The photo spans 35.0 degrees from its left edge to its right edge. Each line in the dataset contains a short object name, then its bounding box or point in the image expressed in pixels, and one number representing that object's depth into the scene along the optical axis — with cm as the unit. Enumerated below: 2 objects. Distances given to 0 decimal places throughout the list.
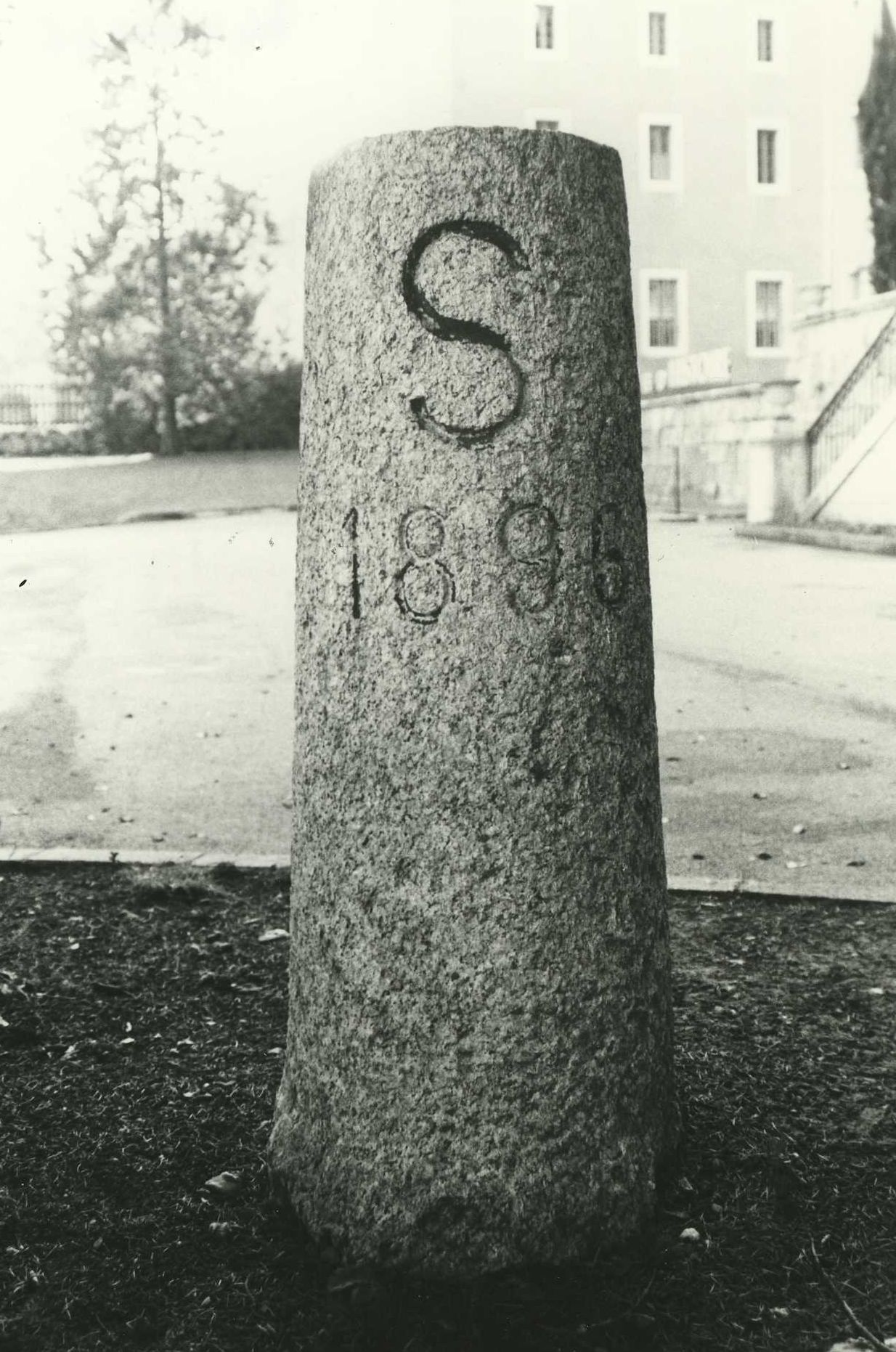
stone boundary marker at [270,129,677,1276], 213
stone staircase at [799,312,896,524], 1020
